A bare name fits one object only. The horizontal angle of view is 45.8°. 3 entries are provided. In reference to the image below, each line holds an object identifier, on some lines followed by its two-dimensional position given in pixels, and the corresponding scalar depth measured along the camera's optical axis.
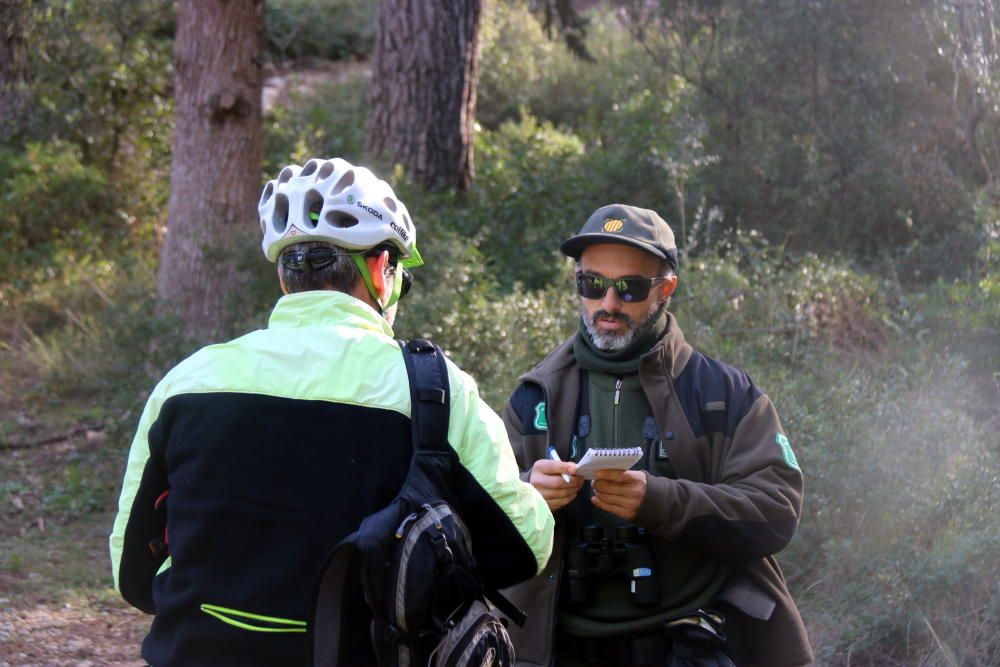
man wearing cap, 3.25
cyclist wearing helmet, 2.42
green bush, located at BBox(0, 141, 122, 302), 12.67
